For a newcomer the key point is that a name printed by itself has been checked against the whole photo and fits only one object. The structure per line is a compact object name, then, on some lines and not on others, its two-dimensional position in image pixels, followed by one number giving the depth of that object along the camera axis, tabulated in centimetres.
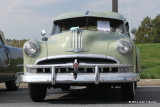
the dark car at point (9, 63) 935
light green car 656
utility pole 1387
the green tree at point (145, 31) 9223
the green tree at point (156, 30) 8988
